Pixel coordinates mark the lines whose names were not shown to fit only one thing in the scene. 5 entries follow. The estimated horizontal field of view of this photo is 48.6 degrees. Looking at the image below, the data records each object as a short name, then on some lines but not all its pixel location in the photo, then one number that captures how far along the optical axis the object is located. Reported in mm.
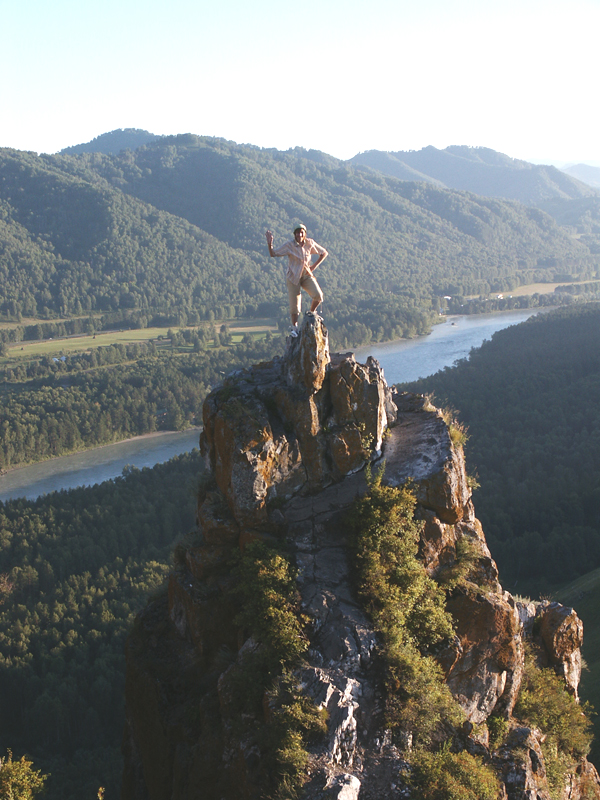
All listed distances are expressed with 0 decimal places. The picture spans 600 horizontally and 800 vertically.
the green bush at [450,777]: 10359
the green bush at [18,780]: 14188
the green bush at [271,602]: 11891
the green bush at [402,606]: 11539
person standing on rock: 16303
